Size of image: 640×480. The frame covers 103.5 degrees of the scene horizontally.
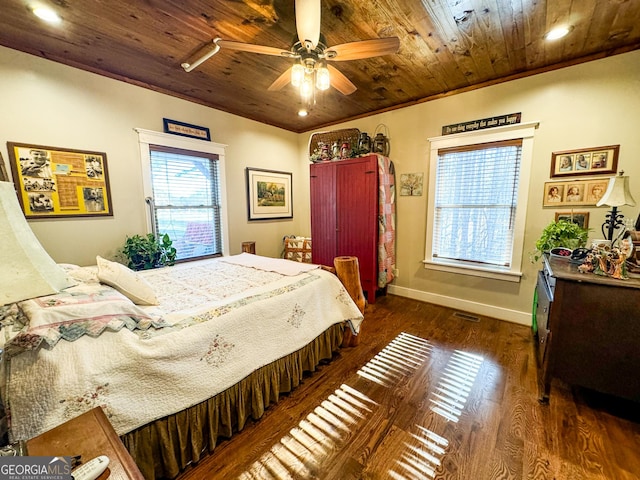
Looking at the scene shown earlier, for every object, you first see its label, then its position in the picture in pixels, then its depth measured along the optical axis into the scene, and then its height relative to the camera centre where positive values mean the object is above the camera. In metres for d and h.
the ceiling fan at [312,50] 1.45 +1.01
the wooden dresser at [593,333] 1.44 -0.76
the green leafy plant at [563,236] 2.12 -0.25
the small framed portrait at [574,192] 2.30 +0.14
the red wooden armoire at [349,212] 3.23 -0.06
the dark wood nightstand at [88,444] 0.63 -0.65
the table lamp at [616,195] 1.80 +0.08
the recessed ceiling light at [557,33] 1.92 +1.34
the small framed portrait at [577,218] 2.38 -0.11
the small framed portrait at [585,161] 2.25 +0.42
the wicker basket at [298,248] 4.11 -0.66
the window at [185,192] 2.90 +0.21
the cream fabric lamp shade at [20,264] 1.19 -0.27
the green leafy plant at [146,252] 2.62 -0.46
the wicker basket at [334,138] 3.70 +1.09
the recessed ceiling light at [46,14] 1.69 +1.33
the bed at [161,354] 0.90 -0.66
